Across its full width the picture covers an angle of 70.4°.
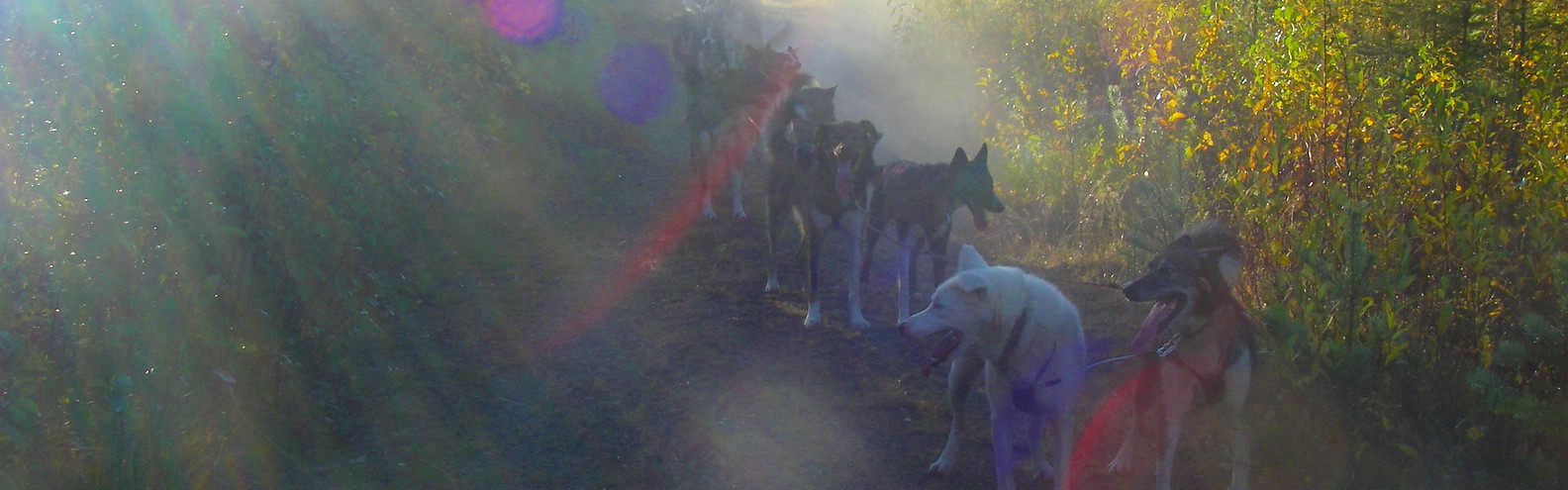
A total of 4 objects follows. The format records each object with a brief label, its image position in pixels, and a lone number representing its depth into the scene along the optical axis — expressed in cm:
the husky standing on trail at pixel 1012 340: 478
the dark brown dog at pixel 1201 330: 473
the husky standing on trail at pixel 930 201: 797
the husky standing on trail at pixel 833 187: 795
